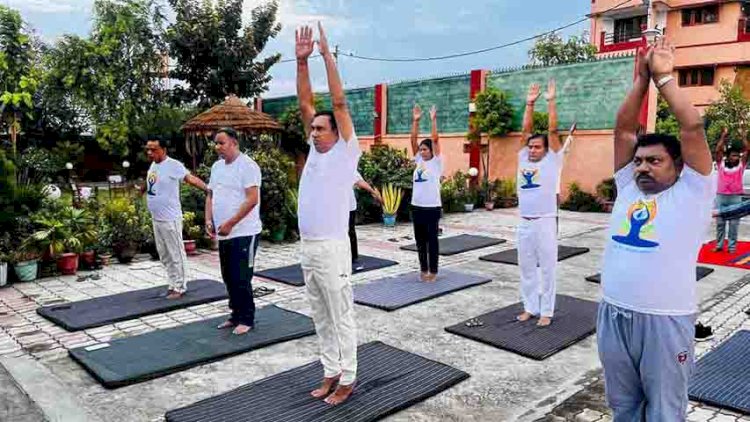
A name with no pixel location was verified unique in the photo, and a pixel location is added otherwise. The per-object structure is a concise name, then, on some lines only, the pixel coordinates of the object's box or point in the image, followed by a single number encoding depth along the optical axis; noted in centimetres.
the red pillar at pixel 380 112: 1817
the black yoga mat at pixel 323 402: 333
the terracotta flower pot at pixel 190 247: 840
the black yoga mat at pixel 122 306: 519
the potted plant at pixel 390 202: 1150
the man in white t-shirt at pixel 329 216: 332
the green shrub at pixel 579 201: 1405
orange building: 2506
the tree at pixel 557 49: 2298
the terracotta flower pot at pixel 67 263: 703
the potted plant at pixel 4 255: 645
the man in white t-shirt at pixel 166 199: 564
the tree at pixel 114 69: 1568
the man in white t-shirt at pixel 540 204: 478
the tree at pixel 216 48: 1834
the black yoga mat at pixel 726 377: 356
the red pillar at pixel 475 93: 1580
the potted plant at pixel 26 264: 663
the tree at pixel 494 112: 1510
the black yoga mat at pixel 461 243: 873
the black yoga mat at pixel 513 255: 801
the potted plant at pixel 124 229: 777
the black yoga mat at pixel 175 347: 401
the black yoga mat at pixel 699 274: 691
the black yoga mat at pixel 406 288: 580
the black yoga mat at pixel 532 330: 451
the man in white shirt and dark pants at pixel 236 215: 460
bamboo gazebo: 1093
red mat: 798
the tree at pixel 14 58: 607
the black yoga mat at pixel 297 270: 677
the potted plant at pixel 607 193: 1380
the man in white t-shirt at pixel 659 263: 225
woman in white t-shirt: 643
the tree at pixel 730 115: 2053
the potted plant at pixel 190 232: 843
